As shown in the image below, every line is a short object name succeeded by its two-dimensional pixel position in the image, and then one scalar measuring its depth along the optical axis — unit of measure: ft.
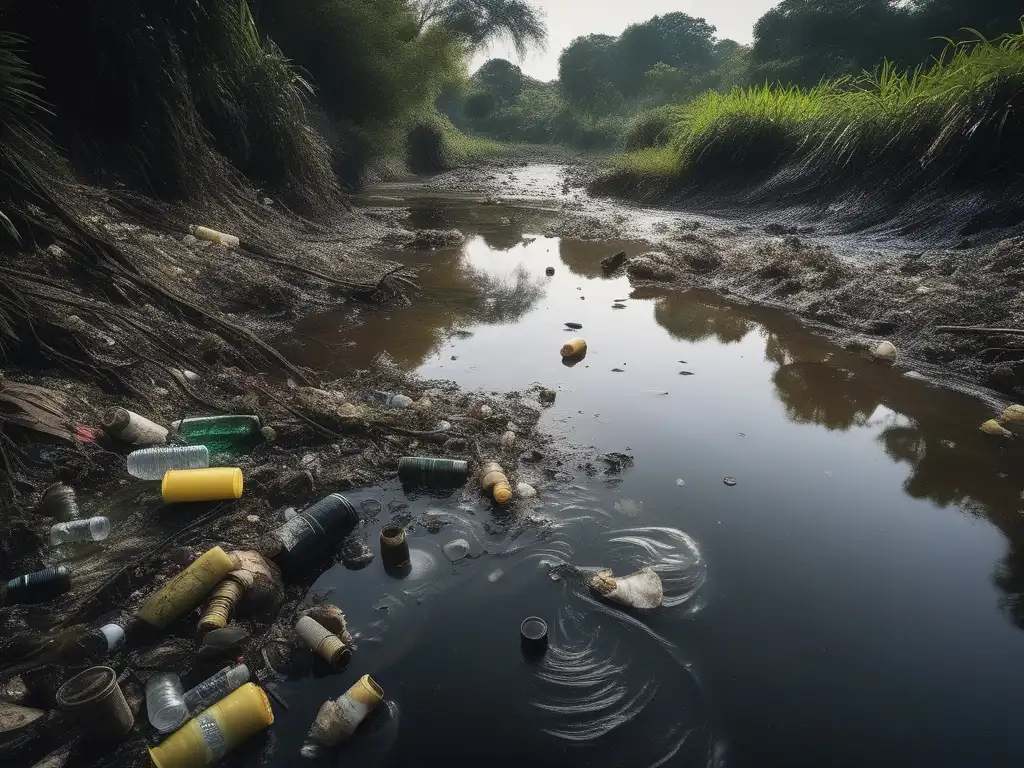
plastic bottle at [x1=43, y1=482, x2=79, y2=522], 7.48
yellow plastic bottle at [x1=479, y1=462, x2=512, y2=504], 8.79
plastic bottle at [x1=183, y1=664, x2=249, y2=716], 5.64
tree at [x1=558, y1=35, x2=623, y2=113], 142.61
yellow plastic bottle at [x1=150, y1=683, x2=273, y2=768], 5.07
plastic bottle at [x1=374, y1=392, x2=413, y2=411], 11.50
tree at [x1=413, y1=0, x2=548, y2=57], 73.00
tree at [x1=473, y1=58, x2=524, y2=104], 175.94
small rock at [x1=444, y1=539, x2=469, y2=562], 7.89
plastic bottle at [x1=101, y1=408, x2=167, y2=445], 8.80
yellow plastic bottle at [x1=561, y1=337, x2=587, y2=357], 14.66
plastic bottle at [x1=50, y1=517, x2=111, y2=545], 7.25
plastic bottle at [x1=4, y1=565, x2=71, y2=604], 6.39
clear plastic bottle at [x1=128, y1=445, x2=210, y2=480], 8.59
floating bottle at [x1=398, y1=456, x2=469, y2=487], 9.30
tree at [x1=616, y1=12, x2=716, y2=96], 163.73
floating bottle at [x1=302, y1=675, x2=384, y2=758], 5.45
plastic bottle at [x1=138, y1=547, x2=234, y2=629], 6.37
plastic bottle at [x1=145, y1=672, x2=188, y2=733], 5.46
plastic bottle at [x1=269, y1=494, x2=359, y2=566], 7.39
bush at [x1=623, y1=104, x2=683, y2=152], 52.01
